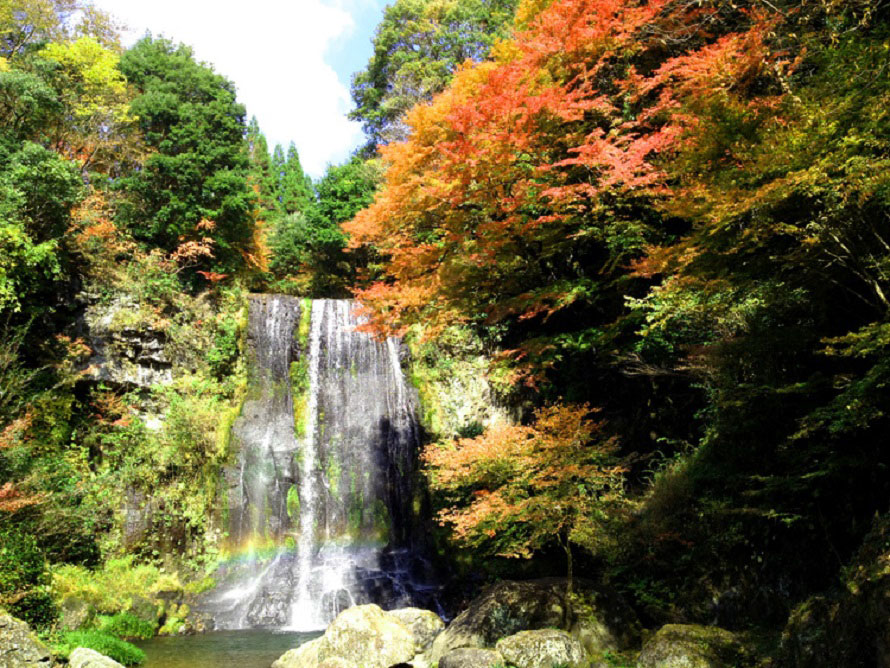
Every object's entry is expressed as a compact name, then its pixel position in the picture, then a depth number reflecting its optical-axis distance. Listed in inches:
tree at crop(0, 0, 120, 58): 621.0
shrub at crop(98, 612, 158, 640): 357.1
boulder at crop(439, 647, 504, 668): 229.9
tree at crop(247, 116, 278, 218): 1283.2
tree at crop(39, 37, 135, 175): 617.0
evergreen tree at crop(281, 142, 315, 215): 1312.7
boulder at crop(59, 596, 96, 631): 334.9
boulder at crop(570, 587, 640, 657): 250.2
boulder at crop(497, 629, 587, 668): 226.4
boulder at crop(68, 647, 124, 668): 259.4
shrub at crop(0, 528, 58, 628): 298.0
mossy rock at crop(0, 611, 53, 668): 243.0
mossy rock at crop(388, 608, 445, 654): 313.3
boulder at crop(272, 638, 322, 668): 276.9
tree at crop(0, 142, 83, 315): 441.4
